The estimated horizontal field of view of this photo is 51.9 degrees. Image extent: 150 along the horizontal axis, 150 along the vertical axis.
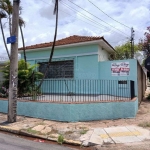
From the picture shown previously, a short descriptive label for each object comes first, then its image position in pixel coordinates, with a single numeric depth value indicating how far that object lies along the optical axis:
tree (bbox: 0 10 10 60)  9.81
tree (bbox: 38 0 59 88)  8.19
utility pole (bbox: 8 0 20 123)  6.14
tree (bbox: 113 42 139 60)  26.35
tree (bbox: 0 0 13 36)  9.46
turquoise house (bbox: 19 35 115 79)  9.71
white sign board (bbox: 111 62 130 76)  8.56
